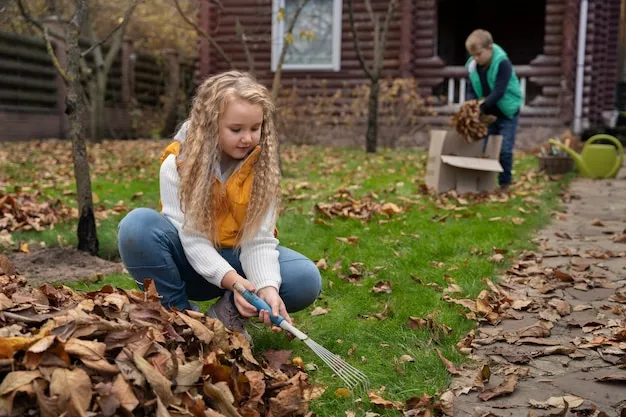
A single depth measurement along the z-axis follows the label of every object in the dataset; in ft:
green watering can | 28.94
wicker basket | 28.48
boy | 21.85
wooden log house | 41.73
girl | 8.89
